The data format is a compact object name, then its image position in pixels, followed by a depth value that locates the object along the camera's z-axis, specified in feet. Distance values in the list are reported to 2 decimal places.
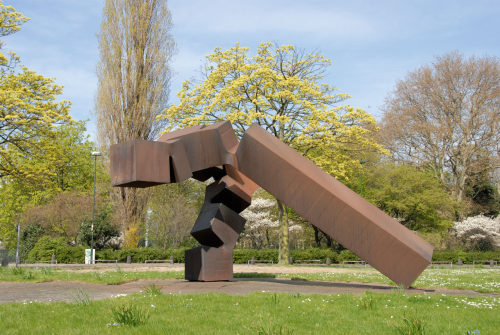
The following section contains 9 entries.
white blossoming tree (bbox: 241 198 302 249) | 143.13
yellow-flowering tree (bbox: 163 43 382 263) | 79.00
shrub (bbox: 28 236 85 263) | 105.60
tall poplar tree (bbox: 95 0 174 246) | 118.11
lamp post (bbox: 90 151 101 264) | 98.15
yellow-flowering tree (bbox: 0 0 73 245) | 65.98
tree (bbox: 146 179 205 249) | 130.00
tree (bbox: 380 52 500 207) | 124.88
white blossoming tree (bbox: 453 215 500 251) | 128.47
